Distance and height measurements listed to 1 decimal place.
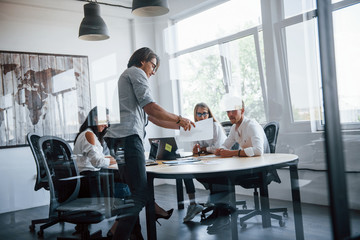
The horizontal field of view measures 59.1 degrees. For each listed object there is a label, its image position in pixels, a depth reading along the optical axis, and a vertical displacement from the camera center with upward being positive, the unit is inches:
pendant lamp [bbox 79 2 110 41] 92.7 +31.8
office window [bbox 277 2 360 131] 87.4 +16.4
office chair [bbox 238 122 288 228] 97.9 -19.2
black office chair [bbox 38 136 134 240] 91.7 -17.2
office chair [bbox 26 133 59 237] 88.9 -11.4
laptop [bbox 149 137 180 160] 94.6 -6.5
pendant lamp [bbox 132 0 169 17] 98.1 +38.2
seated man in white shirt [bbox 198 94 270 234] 102.9 -7.9
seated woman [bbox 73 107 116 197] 93.9 -5.7
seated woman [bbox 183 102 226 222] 98.7 -6.8
